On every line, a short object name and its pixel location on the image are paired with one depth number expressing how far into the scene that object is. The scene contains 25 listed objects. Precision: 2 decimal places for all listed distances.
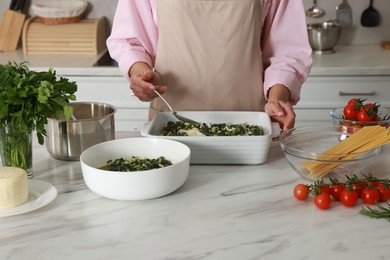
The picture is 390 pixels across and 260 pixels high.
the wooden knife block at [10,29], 3.52
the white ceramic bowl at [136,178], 1.37
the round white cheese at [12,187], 1.34
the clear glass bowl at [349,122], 1.72
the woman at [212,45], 2.07
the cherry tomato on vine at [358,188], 1.41
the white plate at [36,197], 1.34
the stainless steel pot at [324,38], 3.35
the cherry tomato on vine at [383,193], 1.39
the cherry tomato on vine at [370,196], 1.37
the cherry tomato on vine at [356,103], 1.76
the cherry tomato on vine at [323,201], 1.35
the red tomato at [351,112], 1.75
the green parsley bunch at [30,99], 1.42
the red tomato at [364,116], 1.72
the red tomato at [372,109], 1.74
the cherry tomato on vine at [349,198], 1.36
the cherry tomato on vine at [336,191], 1.39
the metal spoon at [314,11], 3.61
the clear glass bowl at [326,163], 1.46
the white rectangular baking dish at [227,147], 1.57
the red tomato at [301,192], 1.38
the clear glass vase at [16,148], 1.50
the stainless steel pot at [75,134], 1.62
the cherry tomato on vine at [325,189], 1.39
